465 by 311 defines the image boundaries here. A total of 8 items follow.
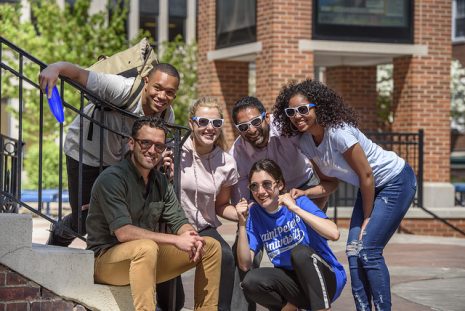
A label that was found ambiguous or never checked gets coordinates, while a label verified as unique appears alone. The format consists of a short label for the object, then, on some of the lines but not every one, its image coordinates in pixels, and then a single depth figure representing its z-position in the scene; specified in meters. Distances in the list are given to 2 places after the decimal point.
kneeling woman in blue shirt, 6.12
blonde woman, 6.45
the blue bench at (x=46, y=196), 17.83
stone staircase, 6.34
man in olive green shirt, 5.97
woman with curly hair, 6.23
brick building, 16.95
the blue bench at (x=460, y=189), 19.88
